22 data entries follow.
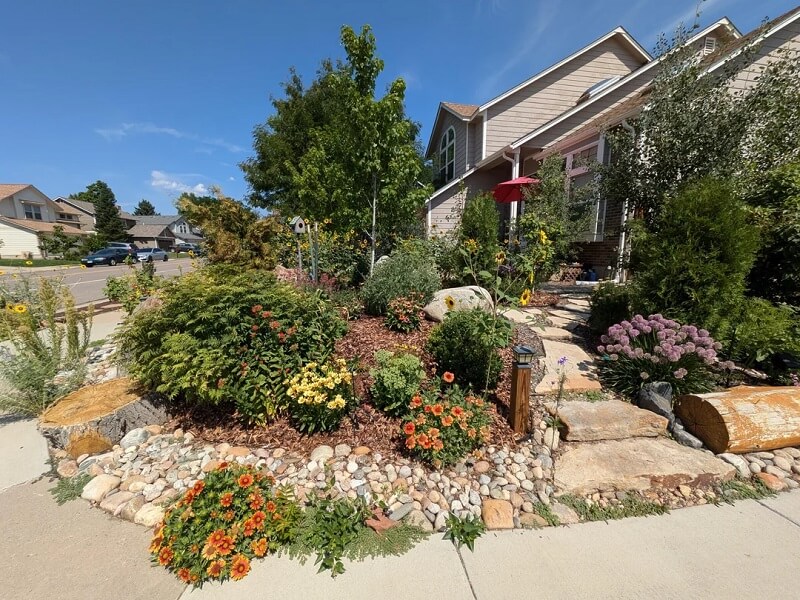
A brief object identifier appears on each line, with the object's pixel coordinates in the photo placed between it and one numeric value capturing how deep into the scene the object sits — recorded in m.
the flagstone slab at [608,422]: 2.63
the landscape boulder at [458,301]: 4.53
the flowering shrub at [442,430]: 2.34
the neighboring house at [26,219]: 31.00
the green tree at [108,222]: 38.12
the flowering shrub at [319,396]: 2.50
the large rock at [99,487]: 2.16
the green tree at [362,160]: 5.08
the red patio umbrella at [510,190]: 8.08
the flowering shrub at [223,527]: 1.64
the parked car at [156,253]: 30.90
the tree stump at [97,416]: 2.53
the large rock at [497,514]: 1.97
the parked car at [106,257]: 24.20
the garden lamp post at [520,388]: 2.62
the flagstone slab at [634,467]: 2.24
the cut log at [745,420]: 2.47
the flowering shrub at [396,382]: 2.75
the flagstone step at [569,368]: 3.28
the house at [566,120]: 8.23
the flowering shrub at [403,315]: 4.20
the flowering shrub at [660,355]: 2.92
